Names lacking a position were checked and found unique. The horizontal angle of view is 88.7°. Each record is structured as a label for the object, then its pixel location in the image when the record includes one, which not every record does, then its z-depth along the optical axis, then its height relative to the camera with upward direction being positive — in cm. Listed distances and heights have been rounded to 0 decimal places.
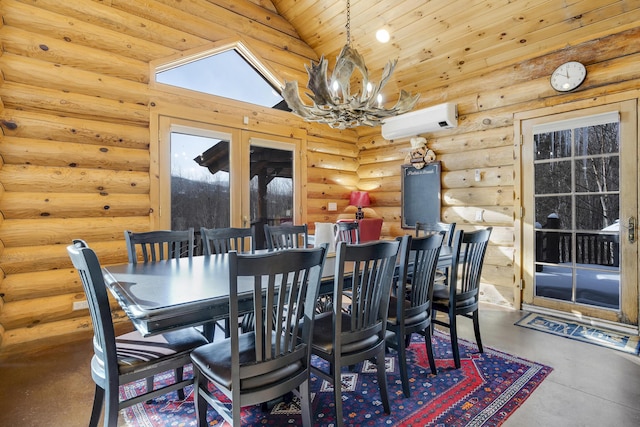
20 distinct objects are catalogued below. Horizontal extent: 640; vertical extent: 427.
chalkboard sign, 459 +30
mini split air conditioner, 422 +128
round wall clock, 332 +141
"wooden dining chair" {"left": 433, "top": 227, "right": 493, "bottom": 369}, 236 -56
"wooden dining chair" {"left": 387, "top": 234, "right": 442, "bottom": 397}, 198 -53
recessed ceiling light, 418 +233
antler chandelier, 266 +99
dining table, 133 -35
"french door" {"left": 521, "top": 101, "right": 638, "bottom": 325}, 316 +0
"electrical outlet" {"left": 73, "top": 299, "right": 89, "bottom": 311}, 312 -82
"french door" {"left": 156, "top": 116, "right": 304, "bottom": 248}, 371 +52
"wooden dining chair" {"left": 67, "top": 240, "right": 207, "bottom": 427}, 138 -65
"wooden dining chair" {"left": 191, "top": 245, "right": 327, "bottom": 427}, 130 -62
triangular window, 382 +179
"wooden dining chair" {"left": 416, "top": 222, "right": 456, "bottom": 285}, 332 -16
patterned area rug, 187 -116
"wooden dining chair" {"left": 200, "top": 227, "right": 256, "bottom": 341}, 273 -17
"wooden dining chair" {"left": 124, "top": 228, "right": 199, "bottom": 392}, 234 -18
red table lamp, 533 +27
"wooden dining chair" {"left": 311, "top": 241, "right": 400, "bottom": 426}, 164 -58
